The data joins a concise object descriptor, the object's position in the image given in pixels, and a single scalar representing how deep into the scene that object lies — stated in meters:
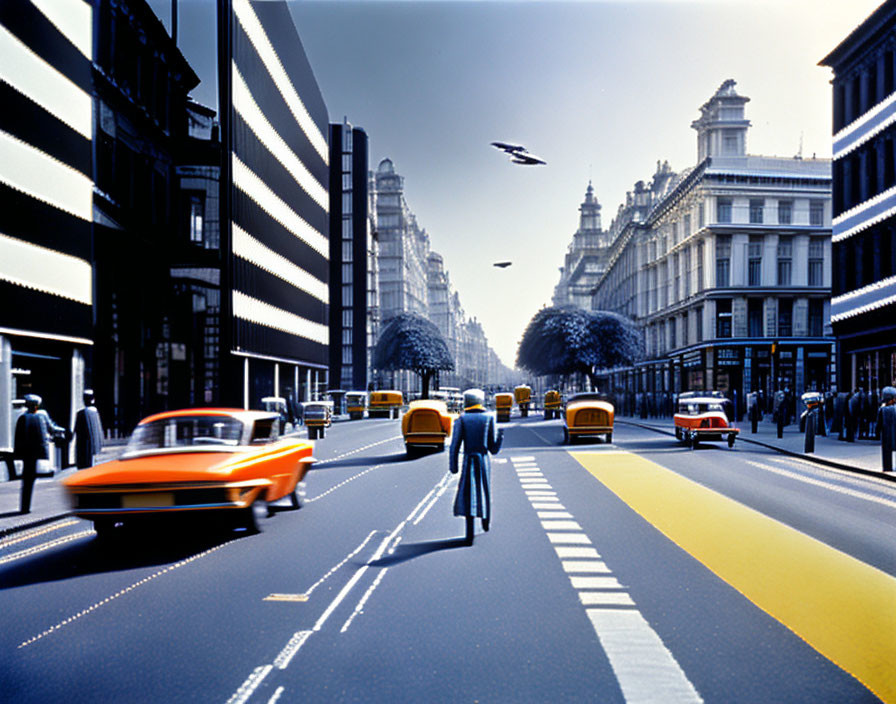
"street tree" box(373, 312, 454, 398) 77.12
